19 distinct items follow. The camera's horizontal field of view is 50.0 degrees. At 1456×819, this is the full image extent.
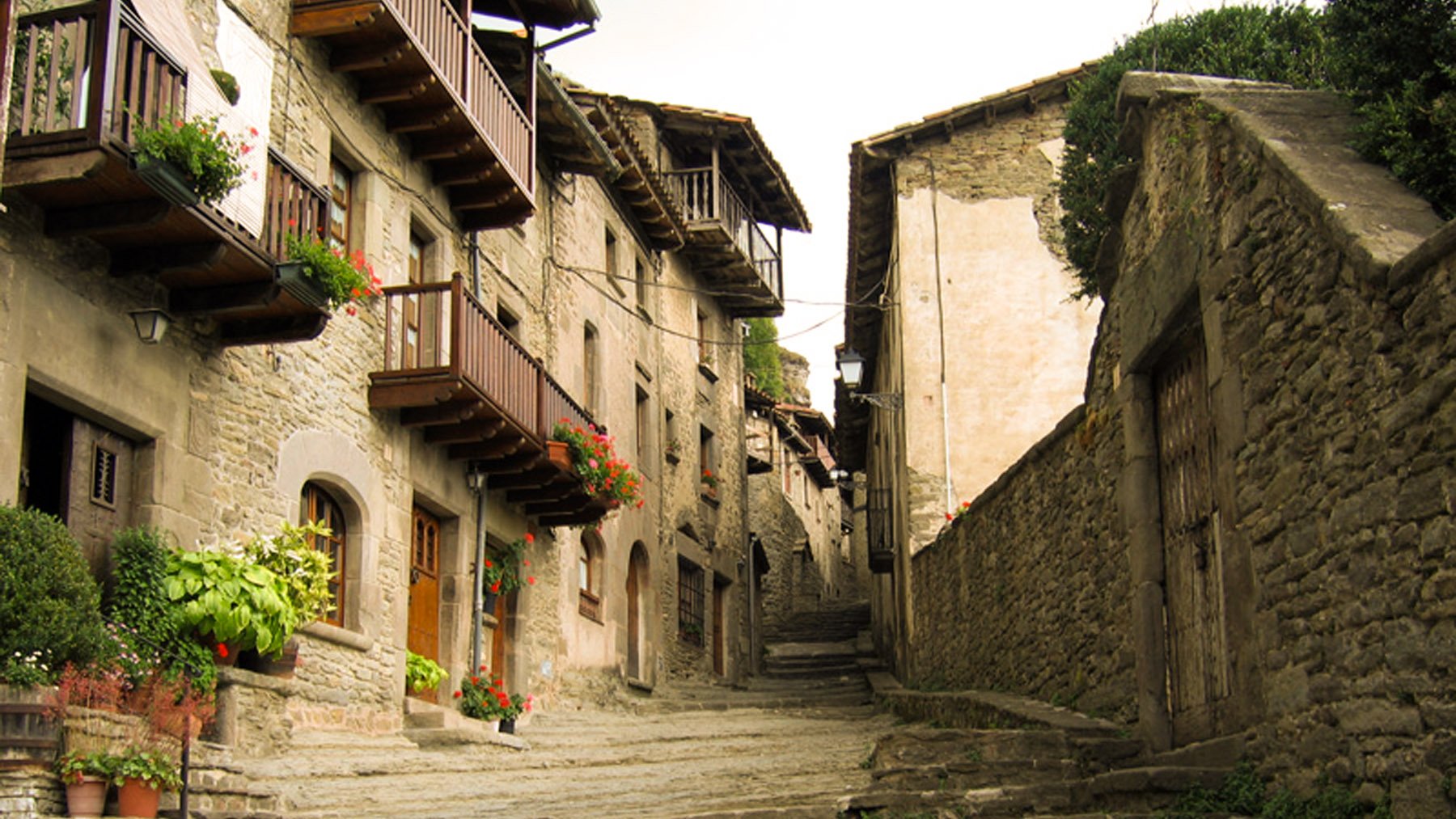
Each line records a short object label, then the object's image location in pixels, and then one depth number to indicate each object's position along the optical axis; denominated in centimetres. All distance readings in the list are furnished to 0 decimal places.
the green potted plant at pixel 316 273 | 1056
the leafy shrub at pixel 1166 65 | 1320
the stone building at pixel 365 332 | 929
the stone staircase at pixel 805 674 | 2019
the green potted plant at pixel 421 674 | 1388
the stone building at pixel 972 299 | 1964
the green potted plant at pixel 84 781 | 737
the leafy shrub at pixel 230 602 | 970
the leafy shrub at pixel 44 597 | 775
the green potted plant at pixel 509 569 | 1588
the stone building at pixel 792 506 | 3612
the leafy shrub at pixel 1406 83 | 716
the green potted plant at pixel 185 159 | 899
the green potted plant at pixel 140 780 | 763
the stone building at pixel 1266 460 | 605
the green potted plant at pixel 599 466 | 1655
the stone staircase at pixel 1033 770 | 798
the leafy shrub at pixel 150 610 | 930
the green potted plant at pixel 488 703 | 1459
